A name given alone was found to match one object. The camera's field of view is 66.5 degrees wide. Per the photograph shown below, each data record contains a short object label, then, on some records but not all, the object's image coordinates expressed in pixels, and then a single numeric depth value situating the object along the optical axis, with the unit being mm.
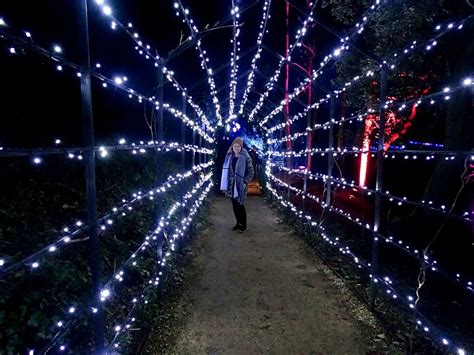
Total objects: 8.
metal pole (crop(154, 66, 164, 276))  4145
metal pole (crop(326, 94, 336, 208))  6270
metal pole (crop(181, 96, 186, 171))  6100
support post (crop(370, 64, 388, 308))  4004
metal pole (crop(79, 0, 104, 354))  2123
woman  7801
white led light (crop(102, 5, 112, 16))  2443
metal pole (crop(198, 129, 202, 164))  10412
